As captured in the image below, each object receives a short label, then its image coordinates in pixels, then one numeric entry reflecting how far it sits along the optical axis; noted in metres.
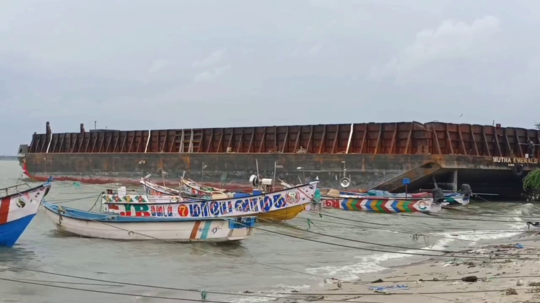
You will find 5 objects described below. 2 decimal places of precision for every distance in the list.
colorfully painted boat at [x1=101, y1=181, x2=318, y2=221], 21.70
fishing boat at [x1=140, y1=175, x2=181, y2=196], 28.67
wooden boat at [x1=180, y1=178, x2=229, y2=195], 28.61
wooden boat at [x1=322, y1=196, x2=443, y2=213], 29.27
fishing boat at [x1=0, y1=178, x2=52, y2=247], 17.19
